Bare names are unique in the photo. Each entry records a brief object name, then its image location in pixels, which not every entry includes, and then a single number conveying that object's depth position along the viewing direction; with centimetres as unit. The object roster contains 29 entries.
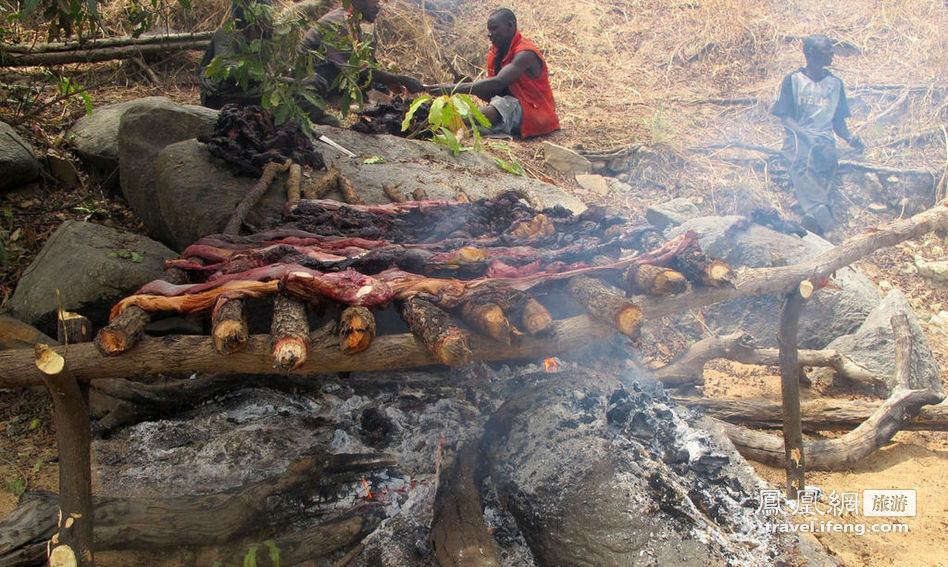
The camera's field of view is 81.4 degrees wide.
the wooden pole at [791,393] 312
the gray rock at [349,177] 381
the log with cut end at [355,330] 205
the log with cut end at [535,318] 224
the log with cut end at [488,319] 215
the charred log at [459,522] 225
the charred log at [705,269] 273
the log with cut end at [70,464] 197
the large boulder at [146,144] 445
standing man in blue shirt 635
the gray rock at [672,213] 592
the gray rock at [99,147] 515
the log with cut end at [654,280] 260
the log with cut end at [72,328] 222
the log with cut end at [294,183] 399
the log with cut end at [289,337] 194
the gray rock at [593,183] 710
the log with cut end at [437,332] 199
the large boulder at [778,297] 496
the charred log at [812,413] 375
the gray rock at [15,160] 460
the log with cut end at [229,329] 203
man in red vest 745
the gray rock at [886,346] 447
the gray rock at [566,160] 740
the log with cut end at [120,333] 202
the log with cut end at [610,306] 234
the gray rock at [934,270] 618
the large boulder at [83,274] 350
